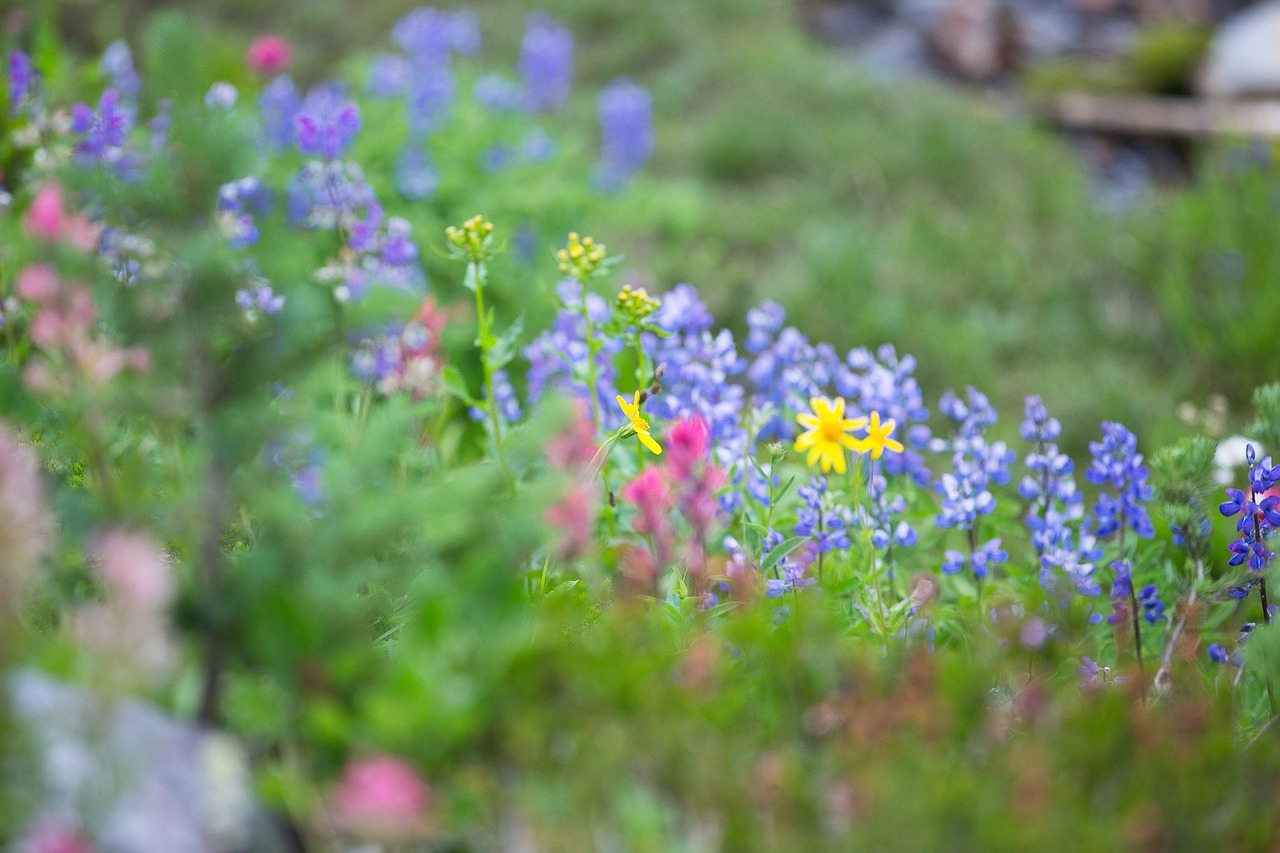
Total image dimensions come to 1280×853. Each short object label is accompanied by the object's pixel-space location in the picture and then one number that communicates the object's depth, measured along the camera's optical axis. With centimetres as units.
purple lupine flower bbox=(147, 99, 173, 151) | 183
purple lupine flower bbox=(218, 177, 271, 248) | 141
